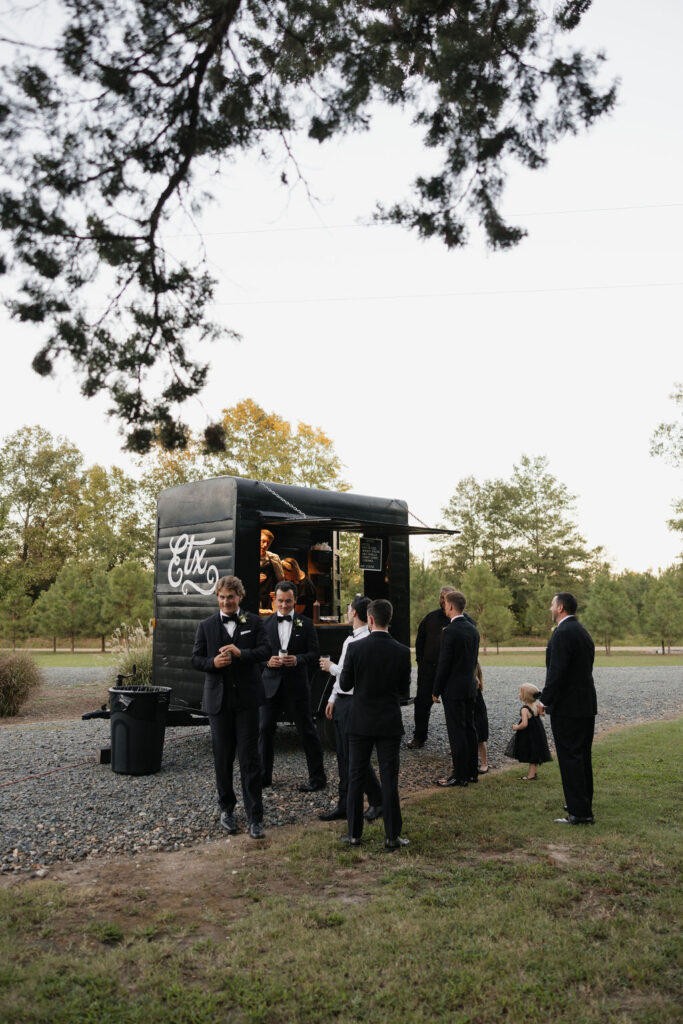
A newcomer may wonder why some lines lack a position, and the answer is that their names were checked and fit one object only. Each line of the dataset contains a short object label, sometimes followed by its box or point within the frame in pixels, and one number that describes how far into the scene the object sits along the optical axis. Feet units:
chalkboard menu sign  33.37
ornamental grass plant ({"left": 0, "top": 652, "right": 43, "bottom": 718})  41.09
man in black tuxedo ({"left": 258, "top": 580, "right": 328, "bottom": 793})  22.70
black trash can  24.59
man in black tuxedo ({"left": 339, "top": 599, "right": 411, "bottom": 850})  17.04
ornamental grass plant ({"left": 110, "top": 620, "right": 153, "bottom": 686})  41.14
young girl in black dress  23.98
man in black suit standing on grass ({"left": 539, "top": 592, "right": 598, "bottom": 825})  18.88
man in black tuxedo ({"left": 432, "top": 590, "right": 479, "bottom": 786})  22.48
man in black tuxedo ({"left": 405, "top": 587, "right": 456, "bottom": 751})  29.50
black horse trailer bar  27.53
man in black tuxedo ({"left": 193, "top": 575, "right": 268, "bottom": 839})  18.30
